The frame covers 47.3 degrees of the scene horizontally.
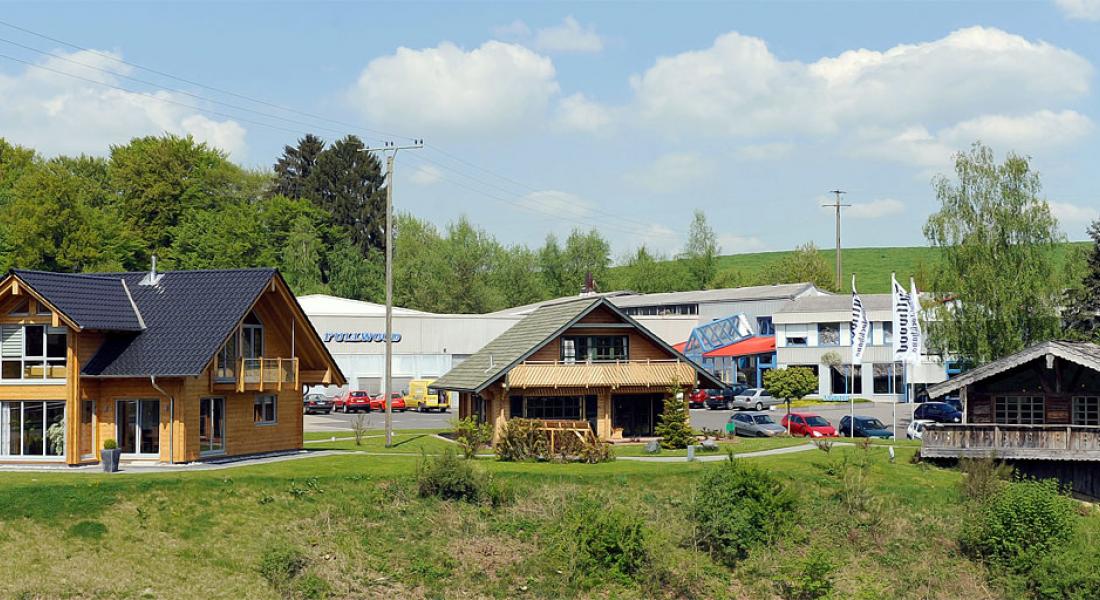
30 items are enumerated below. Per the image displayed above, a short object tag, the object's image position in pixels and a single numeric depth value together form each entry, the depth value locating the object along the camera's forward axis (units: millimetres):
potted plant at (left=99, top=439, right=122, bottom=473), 39250
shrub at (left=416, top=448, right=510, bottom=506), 37900
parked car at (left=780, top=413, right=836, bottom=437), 56344
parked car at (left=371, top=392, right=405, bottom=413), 77938
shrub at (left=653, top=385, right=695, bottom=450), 48906
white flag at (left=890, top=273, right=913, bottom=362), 49250
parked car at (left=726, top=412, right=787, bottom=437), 56906
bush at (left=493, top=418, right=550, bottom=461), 44188
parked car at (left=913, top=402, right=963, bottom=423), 58000
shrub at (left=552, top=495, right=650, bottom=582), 34188
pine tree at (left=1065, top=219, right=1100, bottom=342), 54938
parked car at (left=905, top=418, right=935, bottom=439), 53375
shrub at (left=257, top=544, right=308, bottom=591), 32062
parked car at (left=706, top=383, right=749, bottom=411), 74938
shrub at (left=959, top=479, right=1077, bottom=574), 35406
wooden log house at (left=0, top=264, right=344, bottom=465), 41094
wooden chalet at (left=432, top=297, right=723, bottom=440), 50219
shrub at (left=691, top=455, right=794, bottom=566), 35750
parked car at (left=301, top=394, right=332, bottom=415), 76250
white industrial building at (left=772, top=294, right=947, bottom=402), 81750
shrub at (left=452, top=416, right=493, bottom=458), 44750
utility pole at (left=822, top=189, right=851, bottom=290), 117250
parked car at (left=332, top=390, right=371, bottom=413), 76188
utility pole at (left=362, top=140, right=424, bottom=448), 48112
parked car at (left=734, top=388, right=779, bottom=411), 74625
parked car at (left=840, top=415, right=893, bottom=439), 55000
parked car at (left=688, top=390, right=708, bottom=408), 75812
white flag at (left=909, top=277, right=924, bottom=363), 49344
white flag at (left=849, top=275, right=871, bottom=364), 51062
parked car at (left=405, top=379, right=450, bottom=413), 77438
